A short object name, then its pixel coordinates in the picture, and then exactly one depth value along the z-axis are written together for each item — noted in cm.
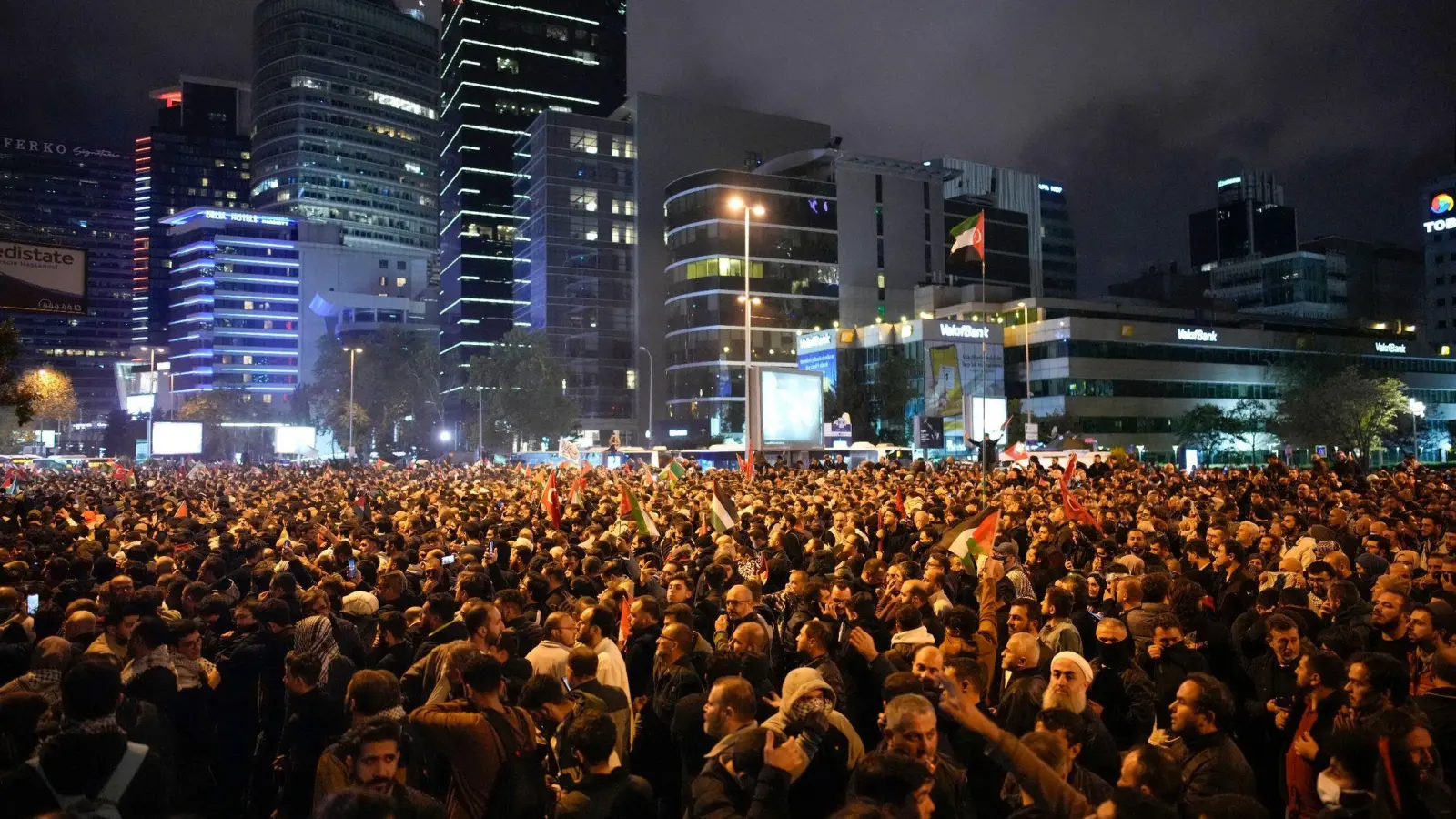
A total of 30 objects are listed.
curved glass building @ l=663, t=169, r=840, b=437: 9200
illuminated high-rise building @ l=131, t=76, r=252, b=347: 19462
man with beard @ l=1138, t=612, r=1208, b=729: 609
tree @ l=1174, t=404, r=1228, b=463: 8450
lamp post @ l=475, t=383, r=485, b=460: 7831
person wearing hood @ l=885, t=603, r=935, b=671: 620
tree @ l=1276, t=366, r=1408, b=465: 7525
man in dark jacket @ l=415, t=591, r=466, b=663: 694
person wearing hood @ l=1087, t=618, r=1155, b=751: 608
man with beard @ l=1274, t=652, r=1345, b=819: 496
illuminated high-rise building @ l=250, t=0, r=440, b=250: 16500
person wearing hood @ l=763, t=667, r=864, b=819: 464
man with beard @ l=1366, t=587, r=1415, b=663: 648
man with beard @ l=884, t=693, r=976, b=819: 420
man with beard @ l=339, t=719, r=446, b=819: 419
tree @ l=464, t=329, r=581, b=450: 8231
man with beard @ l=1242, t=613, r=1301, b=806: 615
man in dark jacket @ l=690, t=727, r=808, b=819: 419
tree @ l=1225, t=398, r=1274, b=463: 8600
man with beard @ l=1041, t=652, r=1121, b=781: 504
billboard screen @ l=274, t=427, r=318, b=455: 7606
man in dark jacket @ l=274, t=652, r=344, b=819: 564
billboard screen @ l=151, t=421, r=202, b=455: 5072
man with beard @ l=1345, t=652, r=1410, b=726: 480
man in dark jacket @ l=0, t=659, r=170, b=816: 397
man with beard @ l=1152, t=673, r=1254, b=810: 448
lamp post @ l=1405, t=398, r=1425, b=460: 8283
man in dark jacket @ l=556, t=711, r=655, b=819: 432
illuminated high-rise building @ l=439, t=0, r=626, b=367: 13138
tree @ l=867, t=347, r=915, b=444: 8069
